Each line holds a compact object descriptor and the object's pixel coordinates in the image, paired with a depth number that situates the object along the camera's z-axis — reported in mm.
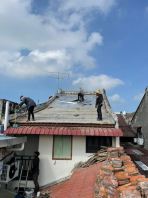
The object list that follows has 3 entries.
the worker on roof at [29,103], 16062
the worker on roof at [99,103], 16000
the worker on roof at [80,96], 22778
